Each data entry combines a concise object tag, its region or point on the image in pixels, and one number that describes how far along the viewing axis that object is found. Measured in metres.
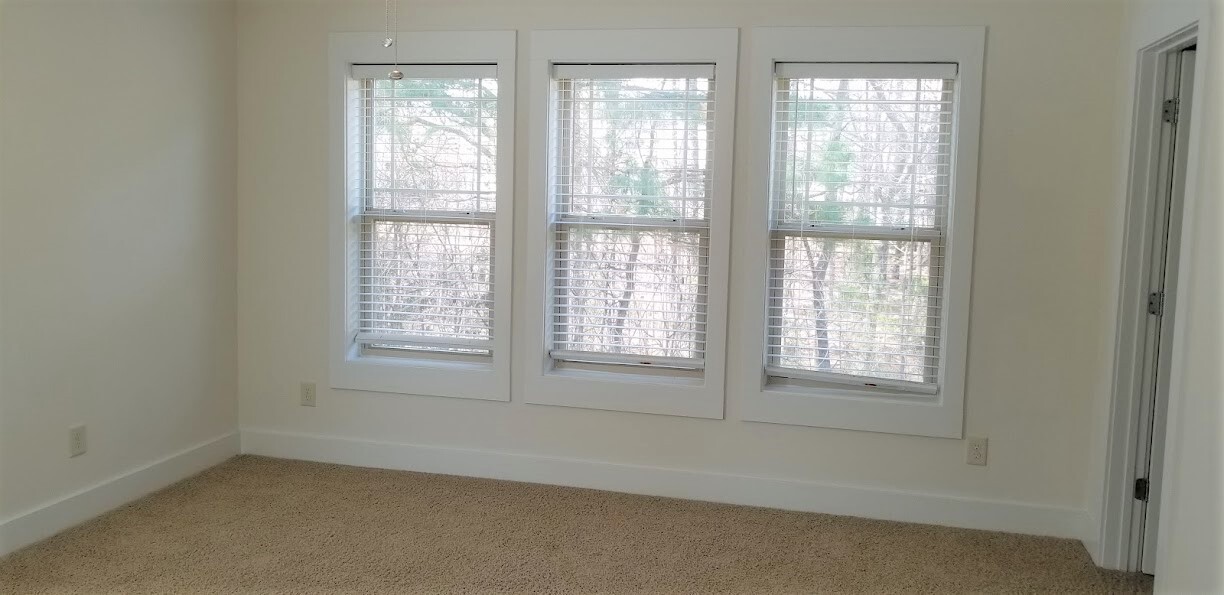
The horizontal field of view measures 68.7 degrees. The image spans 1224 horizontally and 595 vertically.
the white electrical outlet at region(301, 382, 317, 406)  4.30
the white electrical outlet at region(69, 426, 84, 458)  3.39
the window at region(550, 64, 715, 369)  3.83
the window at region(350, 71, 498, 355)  4.05
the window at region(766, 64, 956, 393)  3.62
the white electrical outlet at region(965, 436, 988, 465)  3.62
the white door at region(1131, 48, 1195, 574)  3.04
